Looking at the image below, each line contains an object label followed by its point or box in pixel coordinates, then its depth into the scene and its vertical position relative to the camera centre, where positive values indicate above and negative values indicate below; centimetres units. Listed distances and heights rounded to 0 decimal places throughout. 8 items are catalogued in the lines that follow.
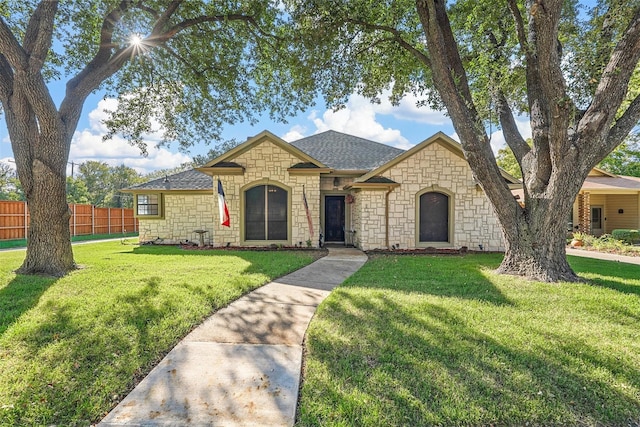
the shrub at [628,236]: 1412 -129
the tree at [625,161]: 2241 +372
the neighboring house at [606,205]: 1533 +21
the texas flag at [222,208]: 1041 +8
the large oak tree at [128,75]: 652 +437
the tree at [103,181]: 4159 +431
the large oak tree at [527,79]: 569 +292
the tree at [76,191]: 3290 +224
